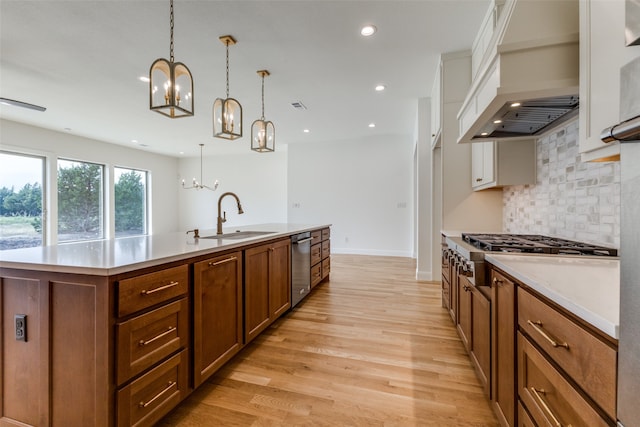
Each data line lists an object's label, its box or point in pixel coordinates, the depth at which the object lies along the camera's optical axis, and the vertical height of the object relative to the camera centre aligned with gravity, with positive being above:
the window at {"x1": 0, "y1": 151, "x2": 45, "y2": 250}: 5.18 +0.21
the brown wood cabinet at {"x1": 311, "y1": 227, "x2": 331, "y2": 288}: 3.61 -0.59
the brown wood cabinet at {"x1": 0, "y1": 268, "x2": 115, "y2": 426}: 1.17 -0.61
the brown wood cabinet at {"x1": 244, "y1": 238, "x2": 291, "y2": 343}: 2.14 -0.62
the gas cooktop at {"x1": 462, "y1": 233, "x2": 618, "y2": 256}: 1.38 -0.18
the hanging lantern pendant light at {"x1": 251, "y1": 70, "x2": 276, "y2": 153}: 3.20 +0.88
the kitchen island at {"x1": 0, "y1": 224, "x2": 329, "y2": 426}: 1.18 -0.55
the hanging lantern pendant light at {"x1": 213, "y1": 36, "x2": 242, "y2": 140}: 2.59 +0.87
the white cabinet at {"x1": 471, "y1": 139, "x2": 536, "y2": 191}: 2.32 +0.41
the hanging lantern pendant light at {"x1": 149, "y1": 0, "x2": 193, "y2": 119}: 1.90 +0.86
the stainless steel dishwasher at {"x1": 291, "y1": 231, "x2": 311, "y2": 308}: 2.98 -0.61
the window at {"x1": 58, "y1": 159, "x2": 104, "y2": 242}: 6.16 +0.25
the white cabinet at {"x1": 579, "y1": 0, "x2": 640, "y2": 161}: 0.93 +0.50
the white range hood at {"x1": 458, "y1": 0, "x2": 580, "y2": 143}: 1.28 +0.71
